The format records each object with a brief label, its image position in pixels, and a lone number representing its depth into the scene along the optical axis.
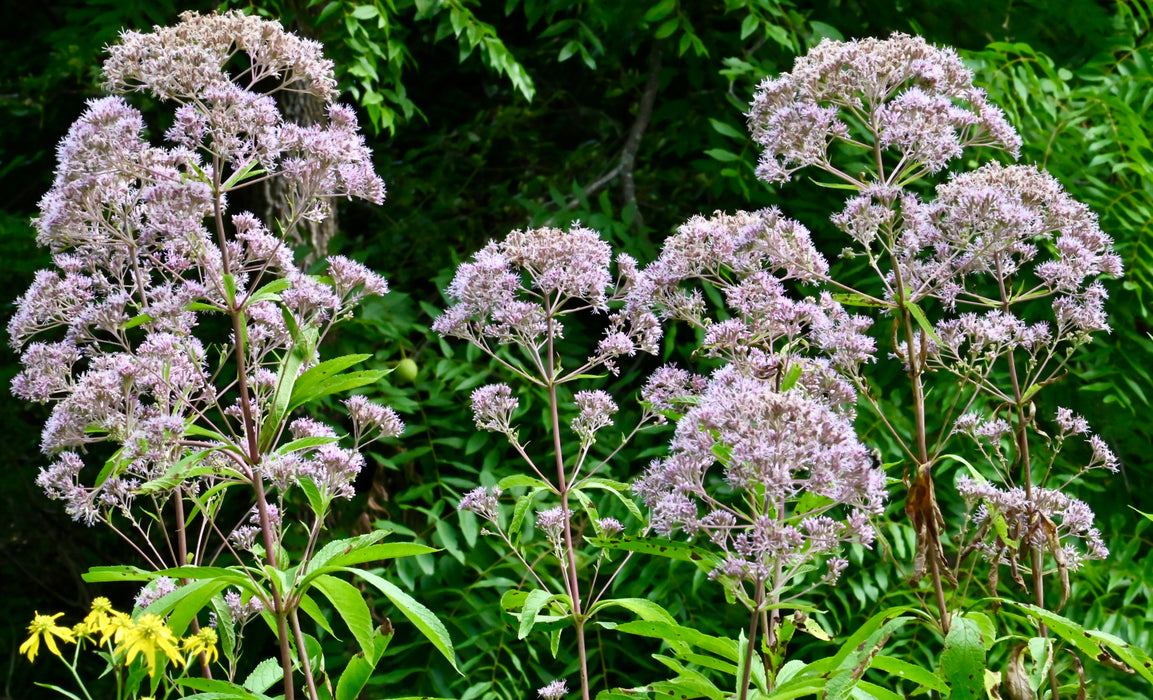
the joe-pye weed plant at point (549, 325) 2.87
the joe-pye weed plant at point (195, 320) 2.48
